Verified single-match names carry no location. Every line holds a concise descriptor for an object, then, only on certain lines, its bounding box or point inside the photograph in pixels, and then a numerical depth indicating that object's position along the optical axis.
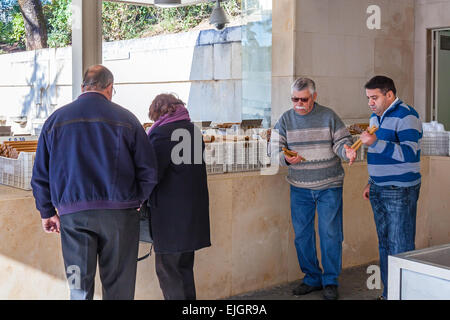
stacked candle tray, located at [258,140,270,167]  5.19
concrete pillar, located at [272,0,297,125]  7.74
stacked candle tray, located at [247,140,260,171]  5.11
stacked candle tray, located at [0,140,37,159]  4.25
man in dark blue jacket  3.14
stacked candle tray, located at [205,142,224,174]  4.80
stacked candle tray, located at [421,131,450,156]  6.57
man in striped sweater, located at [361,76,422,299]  4.20
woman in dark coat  3.70
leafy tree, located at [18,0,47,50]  21.36
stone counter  3.72
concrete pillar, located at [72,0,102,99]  5.90
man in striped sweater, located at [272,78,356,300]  4.64
